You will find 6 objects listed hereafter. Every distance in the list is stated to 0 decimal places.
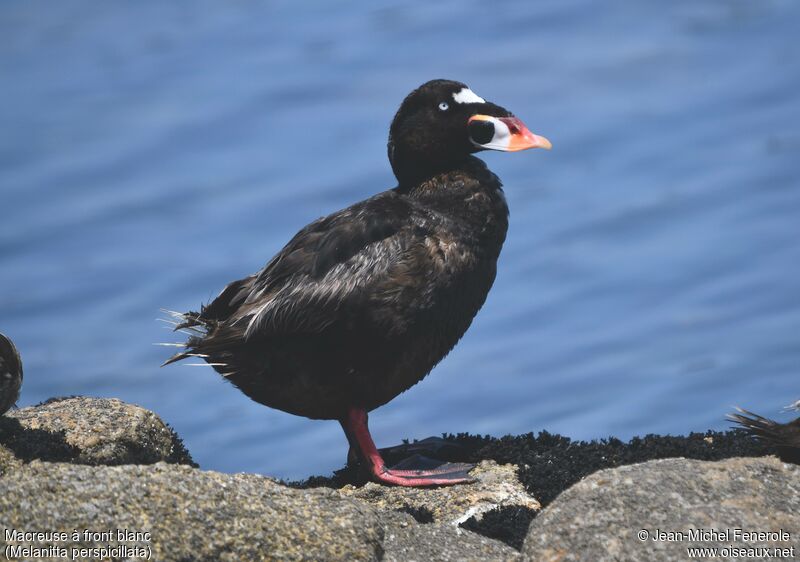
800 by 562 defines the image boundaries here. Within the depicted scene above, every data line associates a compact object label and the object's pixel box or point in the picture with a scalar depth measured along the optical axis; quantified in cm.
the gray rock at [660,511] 1004
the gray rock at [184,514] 971
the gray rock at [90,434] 1376
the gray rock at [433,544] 1104
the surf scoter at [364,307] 1436
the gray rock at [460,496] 1338
